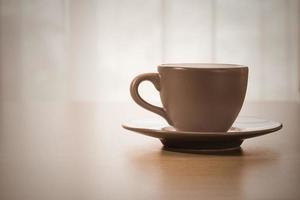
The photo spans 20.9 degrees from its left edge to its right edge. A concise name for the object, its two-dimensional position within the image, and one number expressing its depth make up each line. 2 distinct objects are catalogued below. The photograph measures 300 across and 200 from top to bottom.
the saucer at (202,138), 0.71
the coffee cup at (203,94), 0.73
